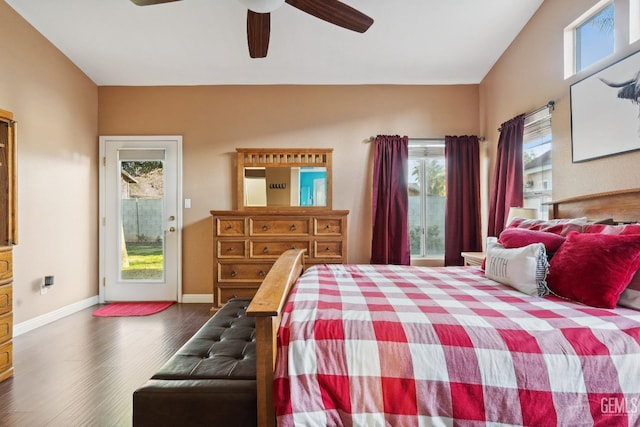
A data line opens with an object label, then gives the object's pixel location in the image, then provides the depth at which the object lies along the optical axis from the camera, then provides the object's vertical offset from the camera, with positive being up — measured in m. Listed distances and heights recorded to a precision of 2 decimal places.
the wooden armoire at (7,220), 1.96 -0.01
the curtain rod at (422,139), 3.74 +0.95
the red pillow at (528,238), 1.67 -0.14
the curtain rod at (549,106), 2.61 +0.95
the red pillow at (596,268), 1.29 -0.24
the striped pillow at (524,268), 1.50 -0.28
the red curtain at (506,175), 2.97 +0.41
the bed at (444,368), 0.98 -0.50
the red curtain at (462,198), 3.66 +0.21
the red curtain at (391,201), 3.65 +0.18
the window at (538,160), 2.74 +0.52
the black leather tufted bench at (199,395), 1.13 -0.66
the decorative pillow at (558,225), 1.79 -0.06
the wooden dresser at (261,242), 3.25 -0.27
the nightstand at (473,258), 2.92 -0.42
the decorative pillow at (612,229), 1.46 -0.07
